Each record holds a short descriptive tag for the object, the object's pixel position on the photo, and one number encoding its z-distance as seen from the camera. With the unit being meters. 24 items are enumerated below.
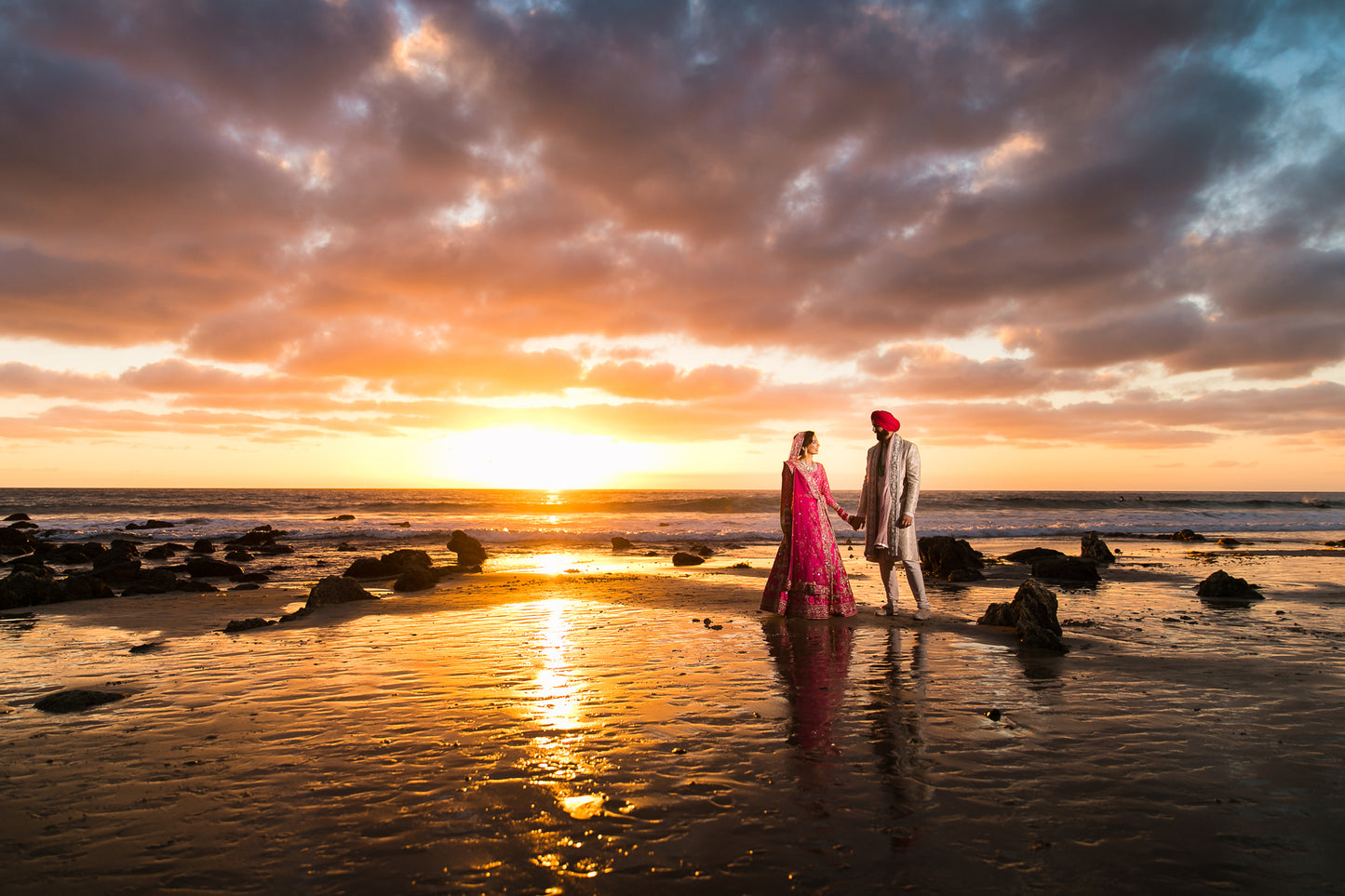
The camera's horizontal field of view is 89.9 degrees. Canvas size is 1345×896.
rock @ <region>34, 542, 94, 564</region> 20.55
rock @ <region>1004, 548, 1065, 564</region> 17.21
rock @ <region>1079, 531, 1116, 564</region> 17.92
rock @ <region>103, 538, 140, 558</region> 20.83
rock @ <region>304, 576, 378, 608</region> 10.53
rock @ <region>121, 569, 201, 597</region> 12.63
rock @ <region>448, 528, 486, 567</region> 17.74
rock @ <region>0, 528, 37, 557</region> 23.82
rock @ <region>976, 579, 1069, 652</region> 7.38
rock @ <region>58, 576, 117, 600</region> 11.71
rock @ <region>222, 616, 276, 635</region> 8.64
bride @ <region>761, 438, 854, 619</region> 9.23
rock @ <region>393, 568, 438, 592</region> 12.66
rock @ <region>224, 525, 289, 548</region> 27.64
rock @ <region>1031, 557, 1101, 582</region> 13.91
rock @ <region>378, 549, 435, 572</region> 15.91
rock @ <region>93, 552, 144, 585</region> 13.63
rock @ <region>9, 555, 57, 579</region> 12.83
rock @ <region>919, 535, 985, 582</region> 14.75
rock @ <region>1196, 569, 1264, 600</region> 10.95
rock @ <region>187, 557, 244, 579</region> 16.20
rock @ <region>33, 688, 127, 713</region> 5.13
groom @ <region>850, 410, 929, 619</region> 9.36
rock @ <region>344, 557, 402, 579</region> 15.03
